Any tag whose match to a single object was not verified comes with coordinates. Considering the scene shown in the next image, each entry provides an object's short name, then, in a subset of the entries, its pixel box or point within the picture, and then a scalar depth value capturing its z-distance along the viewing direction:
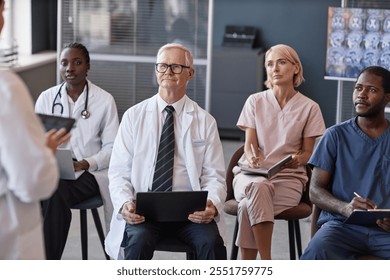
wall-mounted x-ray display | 9.12
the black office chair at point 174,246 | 5.26
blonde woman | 5.86
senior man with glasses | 5.43
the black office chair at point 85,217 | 6.12
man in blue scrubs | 5.13
